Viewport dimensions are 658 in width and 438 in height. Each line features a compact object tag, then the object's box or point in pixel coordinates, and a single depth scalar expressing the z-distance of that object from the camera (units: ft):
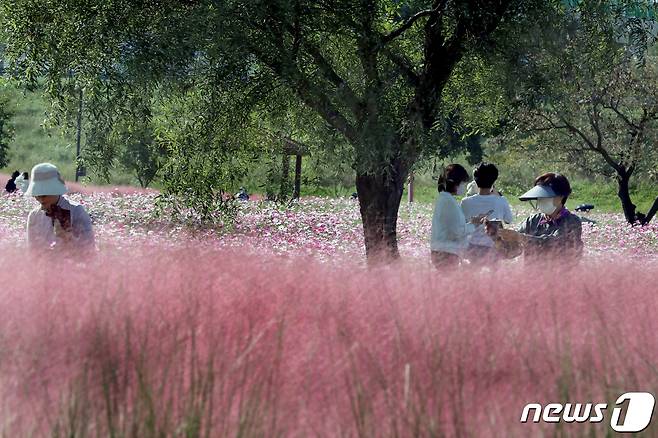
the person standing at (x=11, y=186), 250.16
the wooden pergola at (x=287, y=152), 106.73
